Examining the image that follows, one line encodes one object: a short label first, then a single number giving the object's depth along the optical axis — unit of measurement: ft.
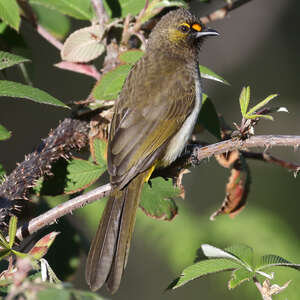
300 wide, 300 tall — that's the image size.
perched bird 18.30
